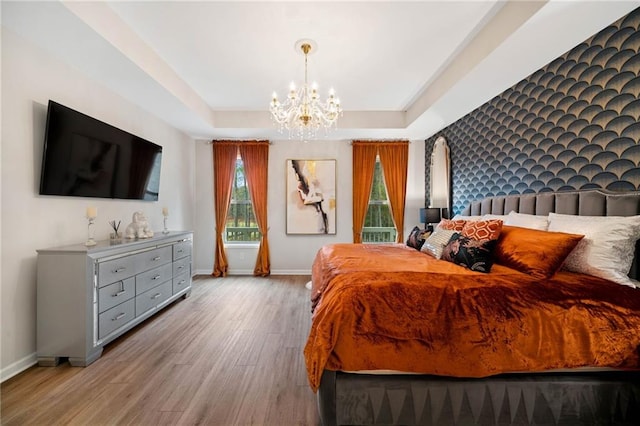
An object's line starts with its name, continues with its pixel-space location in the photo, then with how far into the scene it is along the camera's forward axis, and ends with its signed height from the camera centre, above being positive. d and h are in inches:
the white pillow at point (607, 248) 66.1 -9.4
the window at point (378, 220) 205.8 -7.6
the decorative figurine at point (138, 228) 121.6 -8.8
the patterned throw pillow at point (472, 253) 77.9 -13.0
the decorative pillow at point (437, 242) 96.3 -11.9
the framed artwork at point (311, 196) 202.4 +10.4
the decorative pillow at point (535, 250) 69.6 -10.9
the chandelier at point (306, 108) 102.5 +41.2
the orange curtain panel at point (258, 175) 198.8 +25.6
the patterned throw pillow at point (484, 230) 84.4 -6.2
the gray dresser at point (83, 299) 83.6 -29.7
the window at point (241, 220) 207.2 -8.2
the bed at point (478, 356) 54.9 -29.8
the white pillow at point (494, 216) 107.9 -2.3
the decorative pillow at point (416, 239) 121.6 -13.3
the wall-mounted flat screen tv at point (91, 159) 88.5 +19.8
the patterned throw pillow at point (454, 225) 104.8 -5.7
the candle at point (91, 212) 98.6 -1.2
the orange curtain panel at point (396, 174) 199.6 +27.0
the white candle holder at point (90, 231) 95.3 -9.0
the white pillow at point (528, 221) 87.6 -3.4
